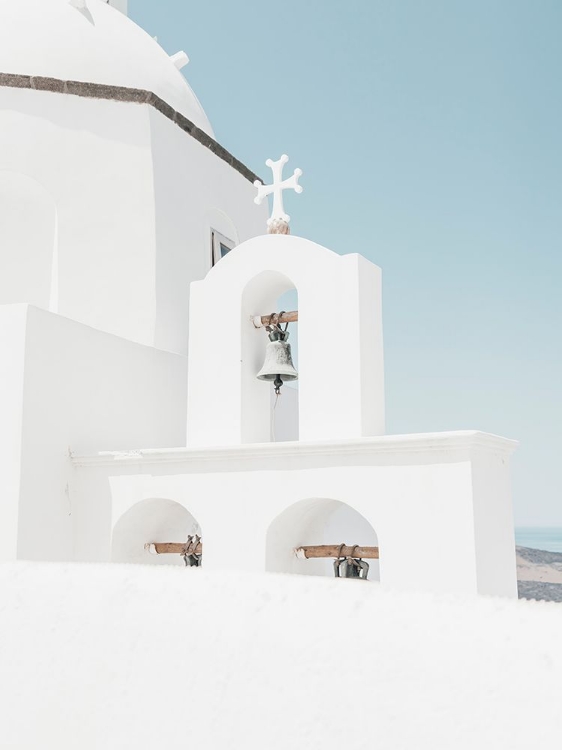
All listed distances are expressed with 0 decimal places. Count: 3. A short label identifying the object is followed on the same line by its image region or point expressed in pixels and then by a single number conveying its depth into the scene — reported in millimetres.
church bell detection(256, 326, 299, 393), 5543
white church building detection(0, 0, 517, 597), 4488
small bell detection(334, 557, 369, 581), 5070
